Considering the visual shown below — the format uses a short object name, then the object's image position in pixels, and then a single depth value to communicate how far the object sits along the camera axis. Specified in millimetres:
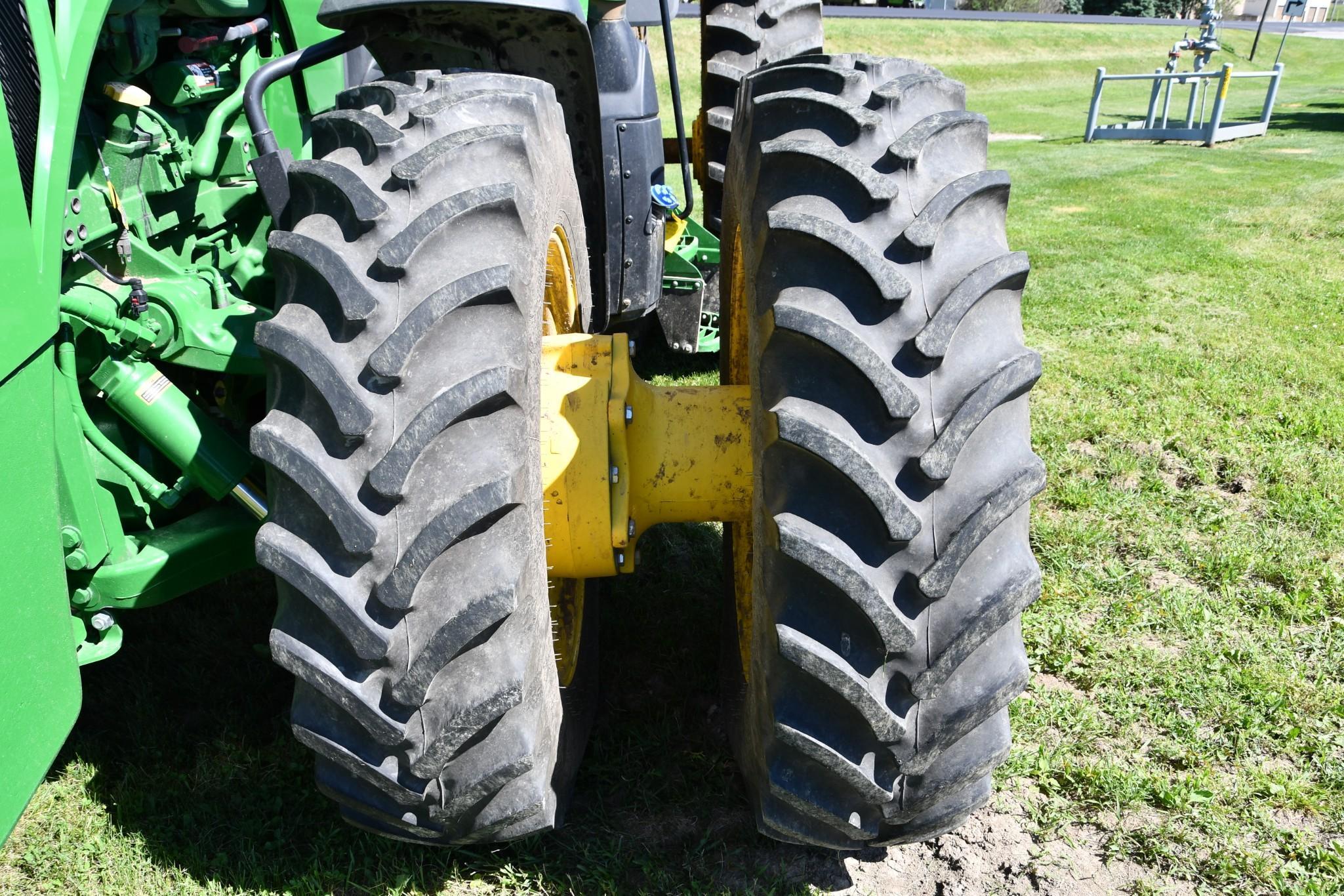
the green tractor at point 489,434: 1789
